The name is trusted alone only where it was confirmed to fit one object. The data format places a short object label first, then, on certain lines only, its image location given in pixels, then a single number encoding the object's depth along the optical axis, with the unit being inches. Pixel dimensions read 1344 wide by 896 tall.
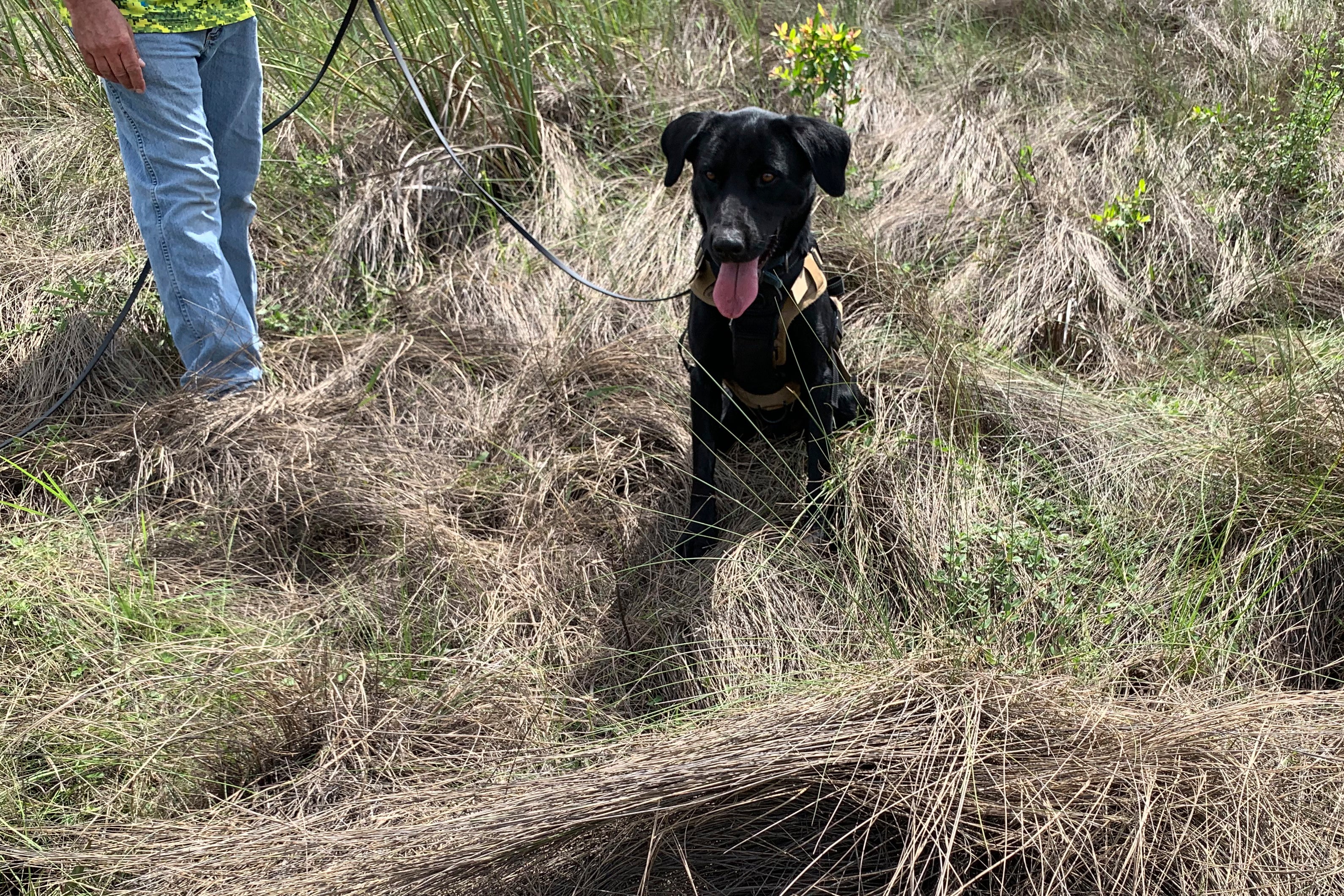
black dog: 90.1
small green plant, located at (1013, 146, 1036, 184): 138.6
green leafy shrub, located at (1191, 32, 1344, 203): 127.3
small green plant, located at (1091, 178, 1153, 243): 127.3
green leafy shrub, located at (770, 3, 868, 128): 129.1
